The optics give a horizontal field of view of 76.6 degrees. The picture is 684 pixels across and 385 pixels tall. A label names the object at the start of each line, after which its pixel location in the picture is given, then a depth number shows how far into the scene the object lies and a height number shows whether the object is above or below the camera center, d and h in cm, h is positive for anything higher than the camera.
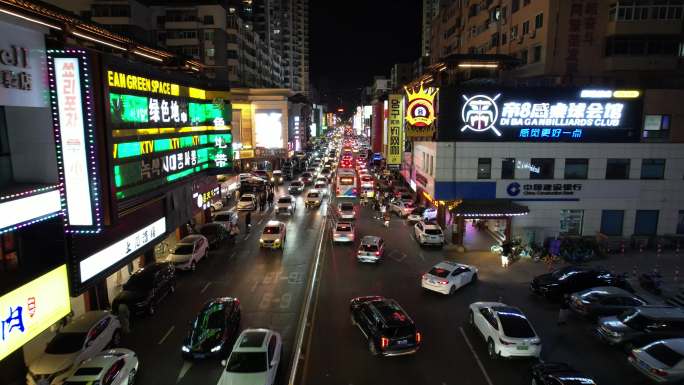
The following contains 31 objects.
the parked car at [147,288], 1950 -767
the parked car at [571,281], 2191 -779
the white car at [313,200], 4725 -793
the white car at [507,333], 1573 -755
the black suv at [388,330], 1606 -764
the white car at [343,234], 3186 -779
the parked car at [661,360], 1431 -778
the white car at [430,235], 3105 -763
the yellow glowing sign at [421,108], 3086 +143
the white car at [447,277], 2233 -777
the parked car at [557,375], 1317 -760
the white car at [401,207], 4197 -781
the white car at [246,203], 4381 -773
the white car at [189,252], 2553 -768
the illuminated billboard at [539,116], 3034 +94
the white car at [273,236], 3047 -774
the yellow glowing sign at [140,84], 1466 +159
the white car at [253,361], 1355 -758
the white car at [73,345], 1402 -774
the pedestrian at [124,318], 1838 -818
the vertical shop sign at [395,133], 4503 -57
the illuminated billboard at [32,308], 1089 -502
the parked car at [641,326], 1695 -781
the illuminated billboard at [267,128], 7338 -31
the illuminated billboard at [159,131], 1507 -28
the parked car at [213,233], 3075 -767
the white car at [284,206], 4299 -788
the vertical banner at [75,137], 1242 -37
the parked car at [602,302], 1942 -780
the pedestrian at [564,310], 1939 -833
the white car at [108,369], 1298 -756
